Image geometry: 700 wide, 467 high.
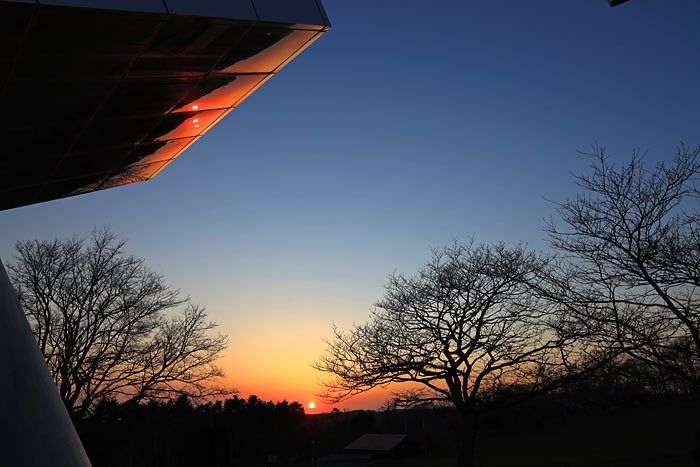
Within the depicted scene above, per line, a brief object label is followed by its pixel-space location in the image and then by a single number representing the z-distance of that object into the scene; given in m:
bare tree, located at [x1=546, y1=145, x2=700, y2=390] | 8.33
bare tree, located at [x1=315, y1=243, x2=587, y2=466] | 15.01
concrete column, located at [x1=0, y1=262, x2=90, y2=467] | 3.30
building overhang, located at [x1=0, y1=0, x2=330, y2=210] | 5.46
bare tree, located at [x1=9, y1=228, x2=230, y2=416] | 17.91
